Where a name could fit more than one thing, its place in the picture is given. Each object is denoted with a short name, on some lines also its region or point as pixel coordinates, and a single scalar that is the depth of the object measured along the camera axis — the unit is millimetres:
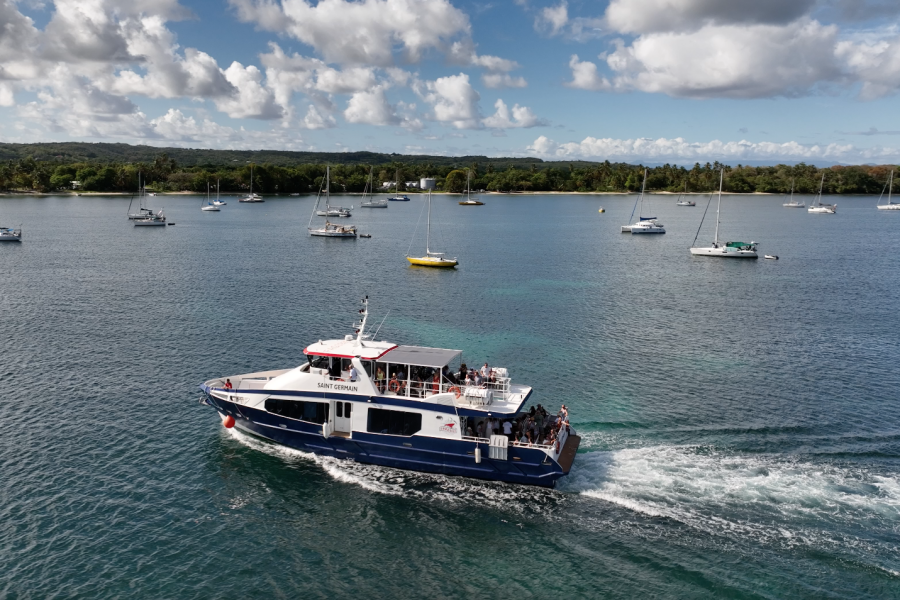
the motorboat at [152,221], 149500
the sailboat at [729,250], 111812
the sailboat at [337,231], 135375
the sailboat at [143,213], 149625
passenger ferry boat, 32406
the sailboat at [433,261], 97688
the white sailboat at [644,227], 152250
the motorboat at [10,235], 118625
